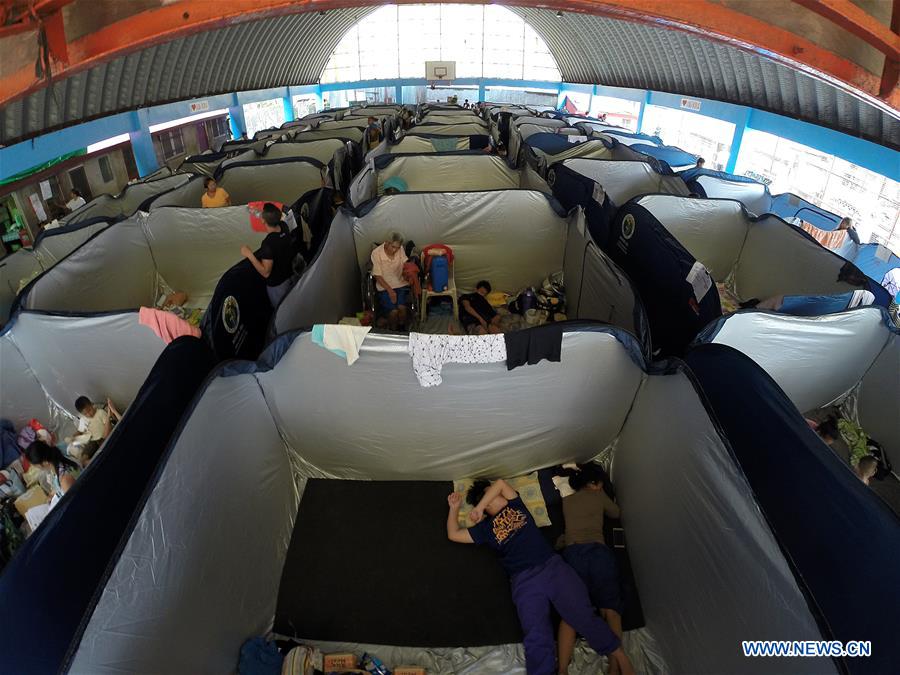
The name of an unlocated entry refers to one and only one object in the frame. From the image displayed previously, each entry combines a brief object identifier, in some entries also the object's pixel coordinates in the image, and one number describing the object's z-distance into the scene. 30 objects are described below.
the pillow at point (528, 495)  2.85
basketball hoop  21.53
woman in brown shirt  2.35
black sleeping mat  2.44
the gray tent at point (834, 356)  2.80
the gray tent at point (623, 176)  5.90
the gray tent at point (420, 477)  1.68
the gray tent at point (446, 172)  6.11
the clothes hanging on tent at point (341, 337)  2.44
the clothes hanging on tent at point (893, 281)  5.05
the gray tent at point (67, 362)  2.94
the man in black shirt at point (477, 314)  4.61
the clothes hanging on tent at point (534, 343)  2.46
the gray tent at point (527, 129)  8.91
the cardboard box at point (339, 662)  2.24
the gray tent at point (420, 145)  7.37
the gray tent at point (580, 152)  7.11
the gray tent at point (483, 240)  4.18
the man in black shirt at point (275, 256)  3.52
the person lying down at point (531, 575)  2.25
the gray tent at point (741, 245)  4.09
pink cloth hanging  2.82
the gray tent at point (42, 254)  4.35
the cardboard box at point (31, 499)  2.85
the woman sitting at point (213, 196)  5.20
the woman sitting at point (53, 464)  2.81
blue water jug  4.58
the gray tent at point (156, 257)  3.84
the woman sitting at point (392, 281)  4.43
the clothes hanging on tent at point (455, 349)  2.44
